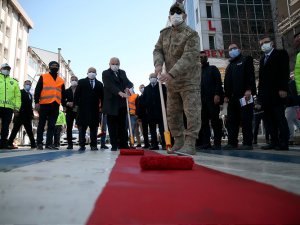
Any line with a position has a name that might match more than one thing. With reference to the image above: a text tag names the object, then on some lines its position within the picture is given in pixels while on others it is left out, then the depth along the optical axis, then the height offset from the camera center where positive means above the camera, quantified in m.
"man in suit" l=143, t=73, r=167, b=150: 5.24 +0.75
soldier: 2.85 +0.83
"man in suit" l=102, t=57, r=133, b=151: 4.38 +0.79
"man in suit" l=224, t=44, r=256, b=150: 4.03 +0.79
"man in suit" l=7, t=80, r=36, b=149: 5.97 +0.70
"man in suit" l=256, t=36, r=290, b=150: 3.68 +0.78
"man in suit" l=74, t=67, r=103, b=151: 4.73 +0.81
